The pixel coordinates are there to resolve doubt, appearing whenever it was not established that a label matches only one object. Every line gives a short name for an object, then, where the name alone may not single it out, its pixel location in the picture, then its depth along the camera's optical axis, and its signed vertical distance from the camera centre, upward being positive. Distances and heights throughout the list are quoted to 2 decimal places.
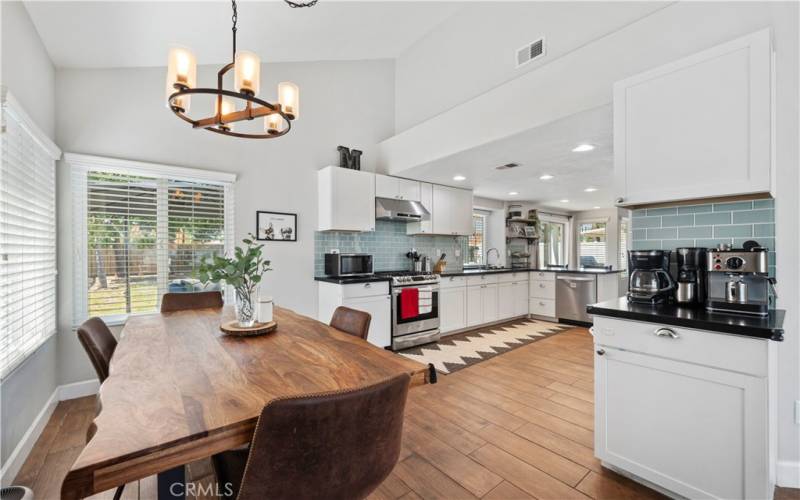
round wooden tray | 1.73 -0.41
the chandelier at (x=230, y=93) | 1.65 +0.82
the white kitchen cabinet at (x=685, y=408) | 1.40 -0.73
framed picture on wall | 3.70 +0.26
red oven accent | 4.15 -0.66
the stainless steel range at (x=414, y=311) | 4.12 -0.77
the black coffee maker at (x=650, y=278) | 1.93 -0.17
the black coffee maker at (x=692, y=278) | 1.89 -0.17
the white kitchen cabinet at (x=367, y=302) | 3.77 -0.60
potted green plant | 1.73 -0.14
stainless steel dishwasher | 5.36 -0.74
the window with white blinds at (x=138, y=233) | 2.86 +0.15
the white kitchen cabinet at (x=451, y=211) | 4.99 +0.57
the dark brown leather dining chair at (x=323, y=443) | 0.80 -0.49
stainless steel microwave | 4.08 -0.18
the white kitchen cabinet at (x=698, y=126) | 1.63 +0.65
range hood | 4.32 +0.50
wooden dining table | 0.75 -0.44
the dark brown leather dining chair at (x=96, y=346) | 1.53 -0.45
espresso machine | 1.62 -0.16
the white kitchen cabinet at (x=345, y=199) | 3.99 +0.60
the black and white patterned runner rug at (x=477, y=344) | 3.74 -1.22
